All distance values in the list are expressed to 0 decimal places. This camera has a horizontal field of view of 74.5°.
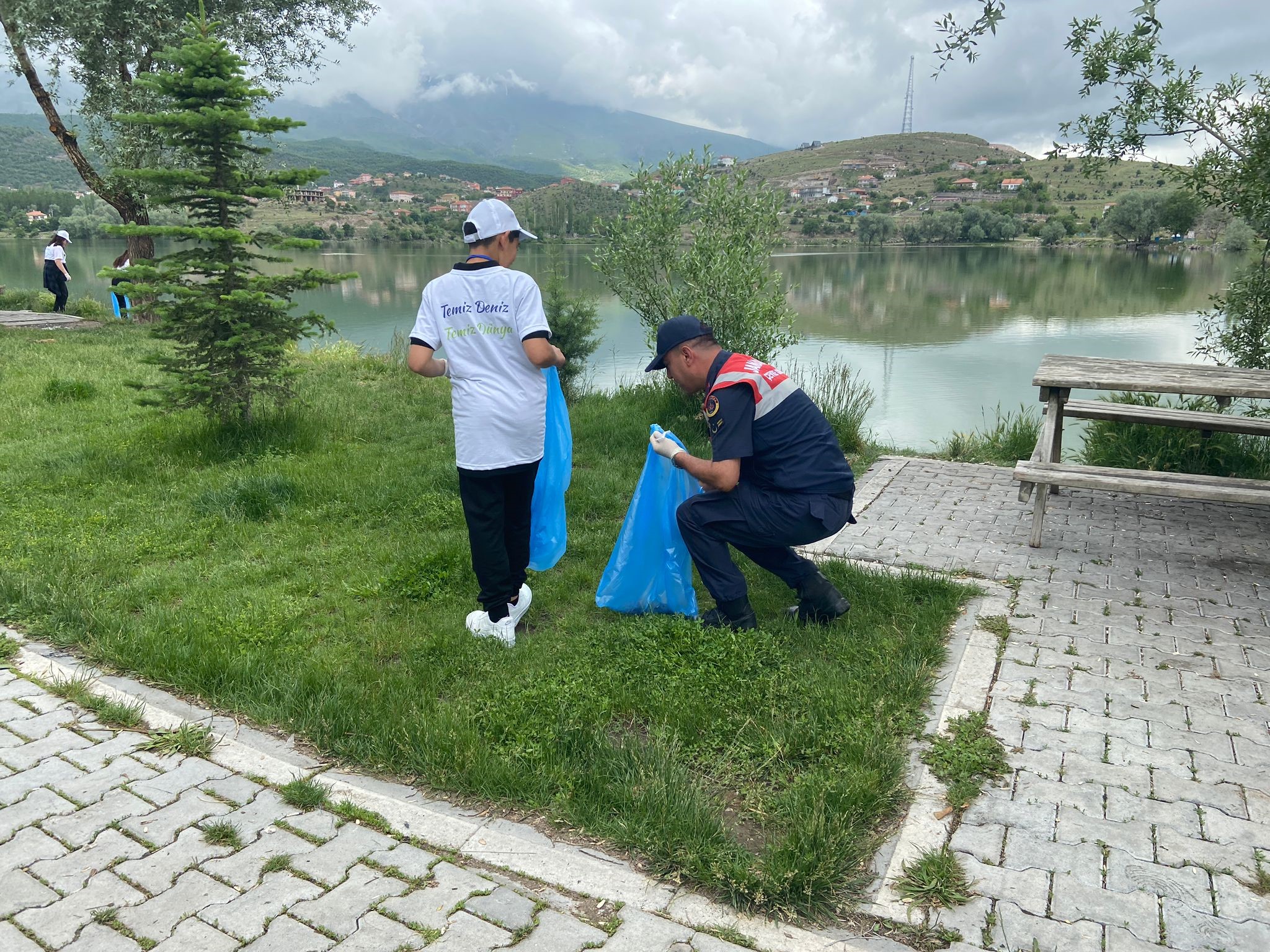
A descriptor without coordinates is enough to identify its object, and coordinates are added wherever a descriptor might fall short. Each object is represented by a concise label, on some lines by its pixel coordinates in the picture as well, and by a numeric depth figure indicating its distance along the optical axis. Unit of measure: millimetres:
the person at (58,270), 16828
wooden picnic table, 4980
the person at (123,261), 14656
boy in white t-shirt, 3836
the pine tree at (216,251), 6457
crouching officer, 3781
